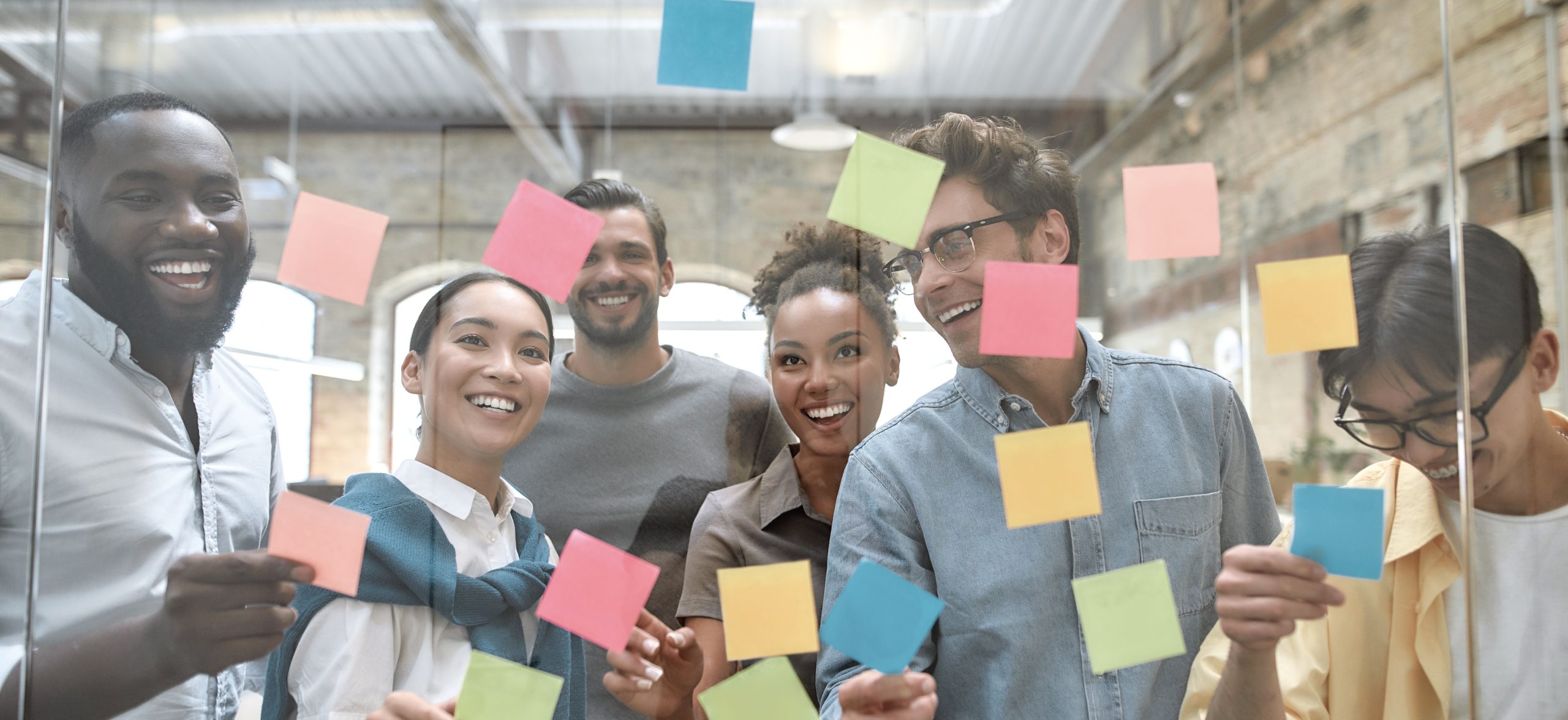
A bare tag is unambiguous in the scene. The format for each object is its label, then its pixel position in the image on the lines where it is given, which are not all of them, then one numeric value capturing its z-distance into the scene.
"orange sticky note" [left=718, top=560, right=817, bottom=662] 1.15
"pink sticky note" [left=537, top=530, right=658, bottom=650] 1.14
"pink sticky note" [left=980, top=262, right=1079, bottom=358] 1.16
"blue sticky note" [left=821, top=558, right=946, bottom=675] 1.09
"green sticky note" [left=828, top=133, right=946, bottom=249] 1.18
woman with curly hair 1.19
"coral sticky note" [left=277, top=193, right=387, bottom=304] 1.17
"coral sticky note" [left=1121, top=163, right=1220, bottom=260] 1.22
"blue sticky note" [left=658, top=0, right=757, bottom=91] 1.22
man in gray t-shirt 1.19
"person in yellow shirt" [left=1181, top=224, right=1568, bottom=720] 1.18
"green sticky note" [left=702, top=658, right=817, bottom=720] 1.16
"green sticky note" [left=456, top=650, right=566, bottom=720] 1.12
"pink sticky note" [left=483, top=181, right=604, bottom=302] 1.18
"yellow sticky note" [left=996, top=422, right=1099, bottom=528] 1.13
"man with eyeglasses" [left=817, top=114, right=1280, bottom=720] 1.13
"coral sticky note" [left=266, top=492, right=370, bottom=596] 1.11
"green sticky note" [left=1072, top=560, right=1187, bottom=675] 1.12
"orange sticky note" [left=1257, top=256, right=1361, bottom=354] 1.18
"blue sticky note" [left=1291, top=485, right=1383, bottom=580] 1.09
